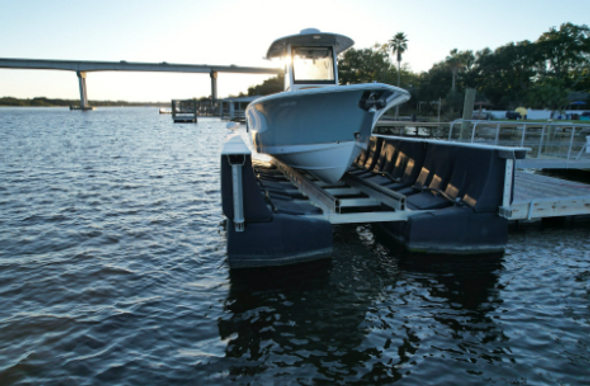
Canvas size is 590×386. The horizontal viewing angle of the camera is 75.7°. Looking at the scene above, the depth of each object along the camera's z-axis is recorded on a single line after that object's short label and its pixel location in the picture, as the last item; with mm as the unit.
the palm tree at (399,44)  79812
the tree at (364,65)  70812
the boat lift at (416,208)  5613
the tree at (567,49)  70250
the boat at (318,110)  7406
